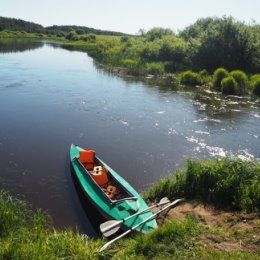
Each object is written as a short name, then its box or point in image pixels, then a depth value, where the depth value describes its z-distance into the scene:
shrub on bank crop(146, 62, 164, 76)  37.12
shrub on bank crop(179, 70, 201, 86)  31.72
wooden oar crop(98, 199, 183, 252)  7.06
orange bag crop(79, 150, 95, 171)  12.29
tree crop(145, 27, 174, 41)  65.00
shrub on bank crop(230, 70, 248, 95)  27.78
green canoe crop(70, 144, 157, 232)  8.80
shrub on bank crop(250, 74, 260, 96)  27.29
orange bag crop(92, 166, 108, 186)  10.91
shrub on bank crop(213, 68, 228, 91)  29.44
